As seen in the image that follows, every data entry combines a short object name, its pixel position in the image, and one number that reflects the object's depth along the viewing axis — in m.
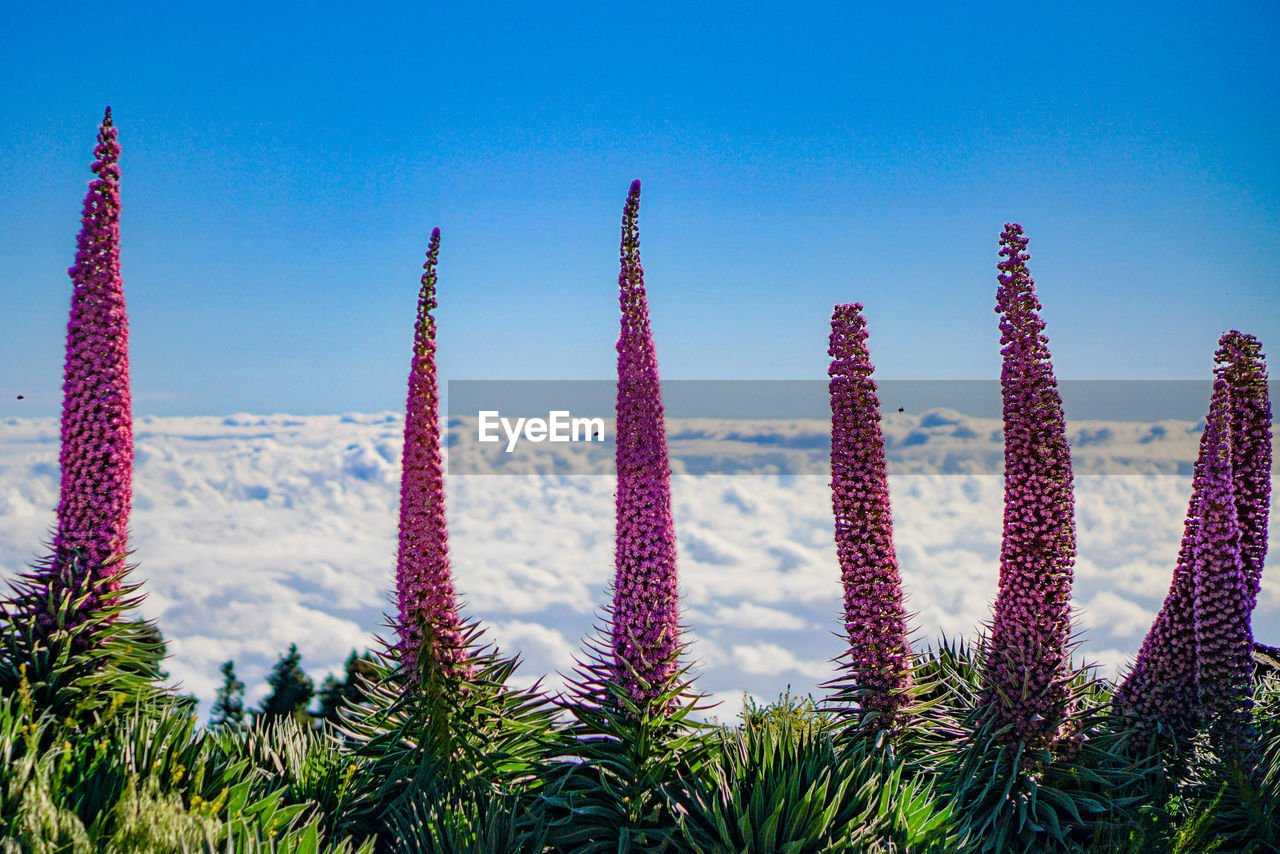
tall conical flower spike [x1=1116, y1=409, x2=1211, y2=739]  10.38
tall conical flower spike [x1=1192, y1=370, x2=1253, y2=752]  9.98
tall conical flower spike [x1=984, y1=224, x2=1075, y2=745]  9.41
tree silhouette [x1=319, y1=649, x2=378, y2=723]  20.52
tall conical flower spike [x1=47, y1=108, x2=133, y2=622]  9.57
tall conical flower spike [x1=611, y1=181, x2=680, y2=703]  8.93
